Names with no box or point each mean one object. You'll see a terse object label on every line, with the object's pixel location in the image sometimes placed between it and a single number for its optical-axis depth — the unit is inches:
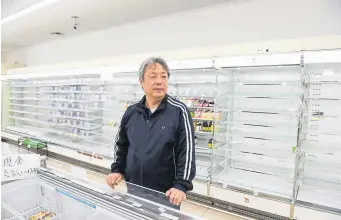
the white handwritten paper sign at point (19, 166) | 52.1
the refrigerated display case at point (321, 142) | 108.3
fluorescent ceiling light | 143.2
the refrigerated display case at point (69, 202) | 41.5
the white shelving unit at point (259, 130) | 115.9
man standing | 60.4
